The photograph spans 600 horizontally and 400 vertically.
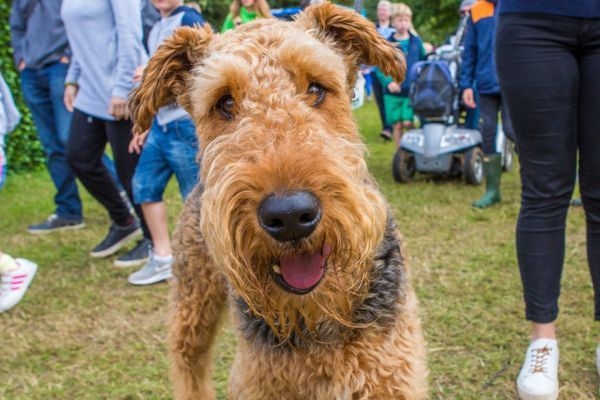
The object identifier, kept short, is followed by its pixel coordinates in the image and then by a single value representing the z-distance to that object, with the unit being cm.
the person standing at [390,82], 852
